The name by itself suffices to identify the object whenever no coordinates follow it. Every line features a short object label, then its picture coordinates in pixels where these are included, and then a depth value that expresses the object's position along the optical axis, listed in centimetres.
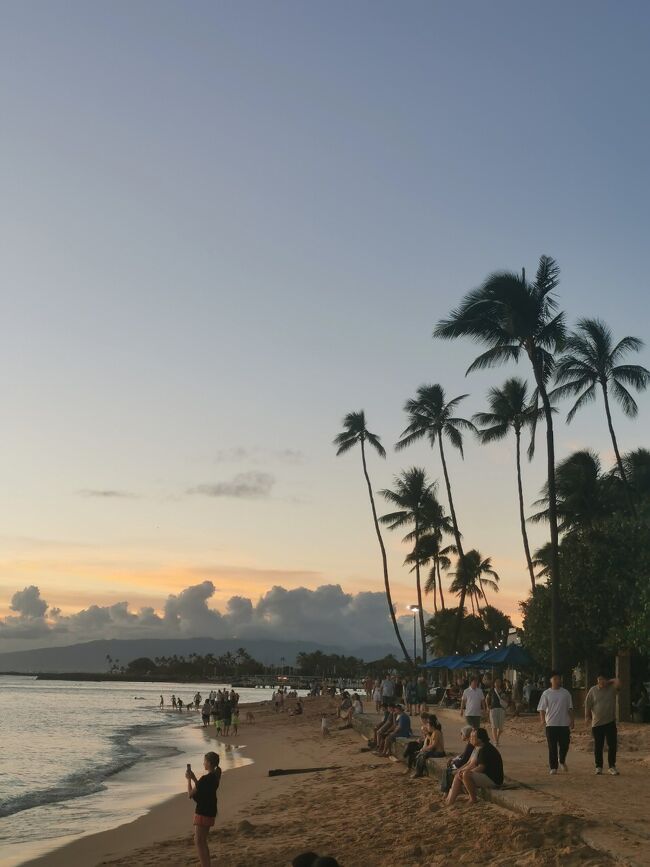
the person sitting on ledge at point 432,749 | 1425
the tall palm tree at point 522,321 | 2512
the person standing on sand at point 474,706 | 1730
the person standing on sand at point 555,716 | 1260
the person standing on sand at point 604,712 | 1231
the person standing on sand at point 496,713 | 1719
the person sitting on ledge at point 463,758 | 1173
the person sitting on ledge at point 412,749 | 1508
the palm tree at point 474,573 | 7379
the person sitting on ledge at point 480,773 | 1091
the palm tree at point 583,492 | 4447
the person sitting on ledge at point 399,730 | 1834
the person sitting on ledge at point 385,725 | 1939
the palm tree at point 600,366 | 3594
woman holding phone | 942
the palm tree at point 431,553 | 5984
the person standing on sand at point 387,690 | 2960
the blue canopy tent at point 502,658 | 2859
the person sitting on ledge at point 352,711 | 3253
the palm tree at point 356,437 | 5194
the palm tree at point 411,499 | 5391
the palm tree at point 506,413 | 4247
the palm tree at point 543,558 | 4881
